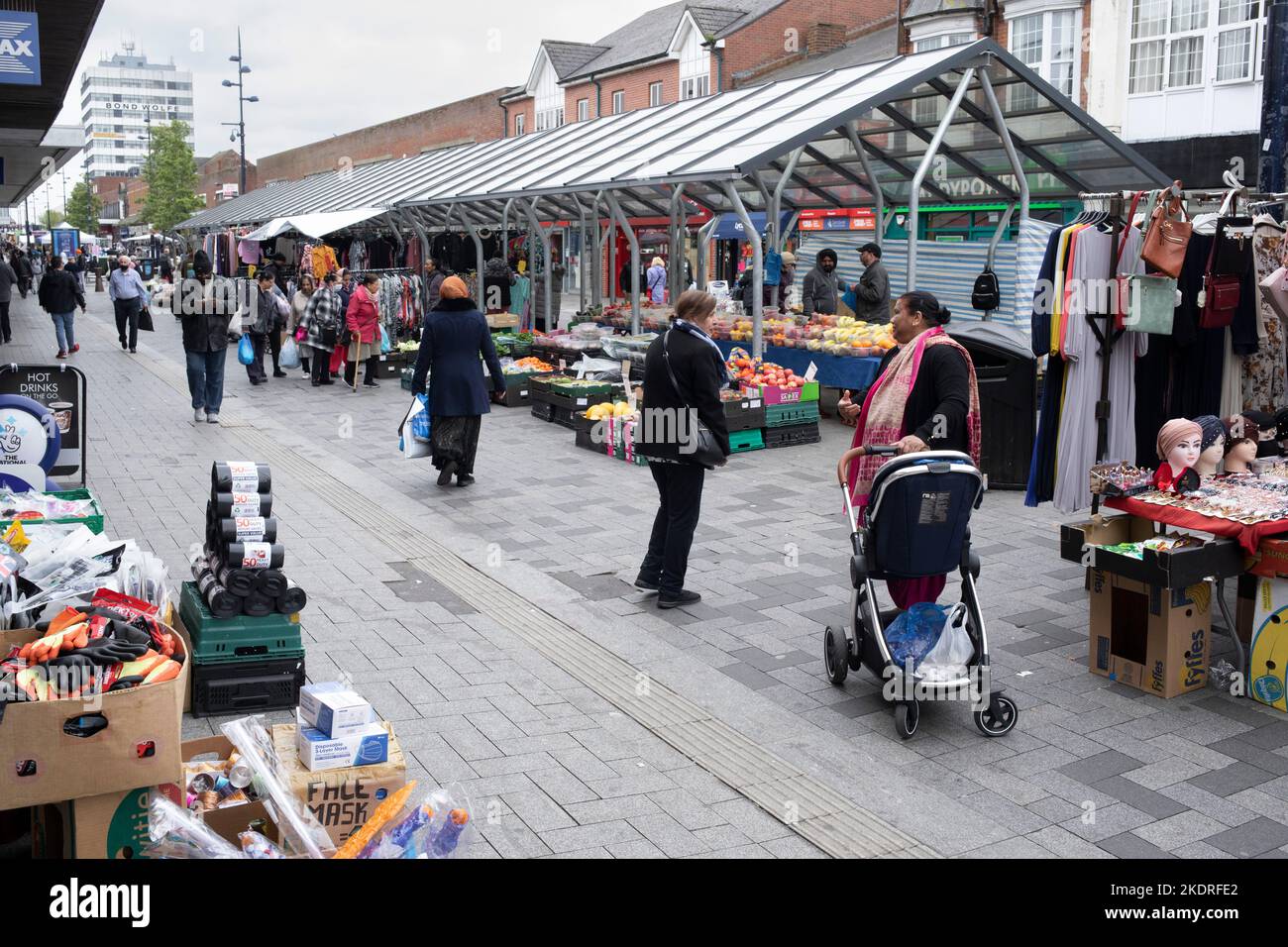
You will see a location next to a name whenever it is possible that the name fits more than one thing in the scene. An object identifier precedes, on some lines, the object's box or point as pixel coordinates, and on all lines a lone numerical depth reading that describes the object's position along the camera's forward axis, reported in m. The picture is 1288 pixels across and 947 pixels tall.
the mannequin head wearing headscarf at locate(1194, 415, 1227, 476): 6.43
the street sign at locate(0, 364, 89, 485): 7.58
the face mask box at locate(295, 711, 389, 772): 4.03
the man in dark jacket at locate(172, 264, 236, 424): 13.45
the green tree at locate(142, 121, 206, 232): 68.31
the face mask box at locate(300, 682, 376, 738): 4.09
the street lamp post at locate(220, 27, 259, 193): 46.12
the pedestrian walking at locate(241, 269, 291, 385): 19.75
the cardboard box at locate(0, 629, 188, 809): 3.41
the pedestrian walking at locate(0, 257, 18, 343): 22.11
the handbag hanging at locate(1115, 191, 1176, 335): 6.97
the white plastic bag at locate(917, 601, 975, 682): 5.53
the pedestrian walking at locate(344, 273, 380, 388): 17.86
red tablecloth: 5.63
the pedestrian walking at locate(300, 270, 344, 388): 18.20
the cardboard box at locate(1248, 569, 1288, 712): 5.66
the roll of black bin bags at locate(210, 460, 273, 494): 5.84
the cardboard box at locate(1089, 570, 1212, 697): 5.82
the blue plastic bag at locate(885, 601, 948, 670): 5.64
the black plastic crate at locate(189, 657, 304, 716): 5.49
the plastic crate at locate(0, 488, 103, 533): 5.79
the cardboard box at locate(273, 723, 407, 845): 3.96
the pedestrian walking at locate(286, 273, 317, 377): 19.69
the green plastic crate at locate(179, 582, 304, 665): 5.50
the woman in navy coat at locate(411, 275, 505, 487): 10.51
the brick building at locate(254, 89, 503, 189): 54.97
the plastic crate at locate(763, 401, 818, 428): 12.69
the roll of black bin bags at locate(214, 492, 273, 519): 5.75
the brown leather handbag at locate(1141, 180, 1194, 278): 6.88
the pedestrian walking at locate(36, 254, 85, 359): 20.30
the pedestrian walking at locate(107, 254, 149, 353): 22.33
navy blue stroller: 5.40
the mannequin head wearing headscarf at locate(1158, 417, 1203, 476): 6.27
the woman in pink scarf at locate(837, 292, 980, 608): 5.98
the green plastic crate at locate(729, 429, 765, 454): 12.52
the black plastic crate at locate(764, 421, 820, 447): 12.73
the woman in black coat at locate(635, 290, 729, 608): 7.13
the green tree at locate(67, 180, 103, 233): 94.19
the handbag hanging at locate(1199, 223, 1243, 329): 6.92
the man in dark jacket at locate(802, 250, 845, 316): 16.23
